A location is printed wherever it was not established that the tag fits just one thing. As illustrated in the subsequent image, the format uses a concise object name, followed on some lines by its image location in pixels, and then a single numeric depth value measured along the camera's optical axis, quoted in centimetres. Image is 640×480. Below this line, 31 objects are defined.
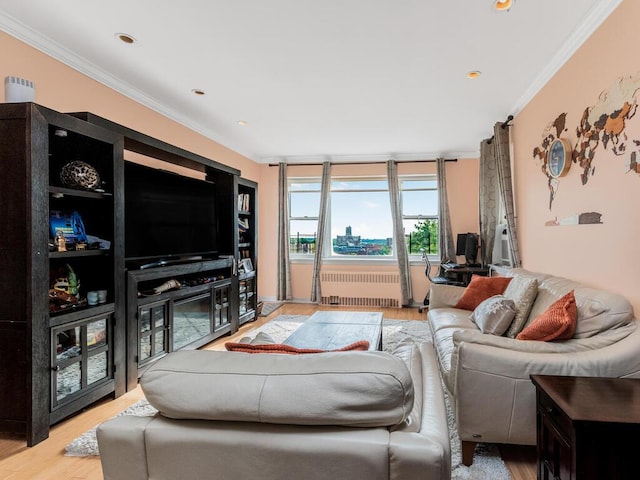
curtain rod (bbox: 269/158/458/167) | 611
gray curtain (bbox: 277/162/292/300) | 657
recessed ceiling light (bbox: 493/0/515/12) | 222
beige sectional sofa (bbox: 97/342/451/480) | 89
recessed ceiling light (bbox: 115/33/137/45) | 262
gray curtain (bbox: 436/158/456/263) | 604
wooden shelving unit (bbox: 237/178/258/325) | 495
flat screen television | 321
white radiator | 626
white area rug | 182
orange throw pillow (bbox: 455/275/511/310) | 352
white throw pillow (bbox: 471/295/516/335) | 266
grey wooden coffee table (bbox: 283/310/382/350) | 260
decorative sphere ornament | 251
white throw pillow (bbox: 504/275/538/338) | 267
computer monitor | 551
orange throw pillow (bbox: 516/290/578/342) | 203
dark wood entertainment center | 214
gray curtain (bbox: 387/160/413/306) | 618
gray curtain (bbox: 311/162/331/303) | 645
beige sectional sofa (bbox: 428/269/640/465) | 173
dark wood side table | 126
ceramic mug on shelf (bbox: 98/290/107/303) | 268
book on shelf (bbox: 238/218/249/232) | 504
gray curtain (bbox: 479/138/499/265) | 504
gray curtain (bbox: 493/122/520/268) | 406
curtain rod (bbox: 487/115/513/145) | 412
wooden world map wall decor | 204
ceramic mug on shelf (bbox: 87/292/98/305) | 263
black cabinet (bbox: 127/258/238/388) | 298
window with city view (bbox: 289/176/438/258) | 635
